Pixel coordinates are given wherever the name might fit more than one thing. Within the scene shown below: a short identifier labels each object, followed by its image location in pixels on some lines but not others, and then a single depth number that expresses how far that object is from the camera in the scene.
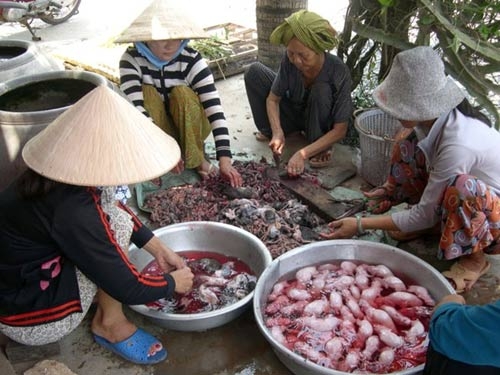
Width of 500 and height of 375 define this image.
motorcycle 6.23
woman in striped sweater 3.03
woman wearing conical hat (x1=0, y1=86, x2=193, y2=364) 1.68
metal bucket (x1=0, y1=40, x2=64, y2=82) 2.85
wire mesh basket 3.04
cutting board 2.90
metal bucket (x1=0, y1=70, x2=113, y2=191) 2.45
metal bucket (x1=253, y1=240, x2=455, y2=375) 2.10
